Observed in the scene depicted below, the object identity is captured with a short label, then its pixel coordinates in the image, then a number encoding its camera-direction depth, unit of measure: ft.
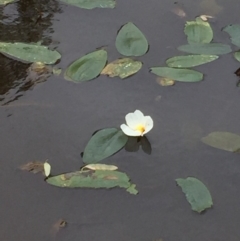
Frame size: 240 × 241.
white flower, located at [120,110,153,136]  4.53
